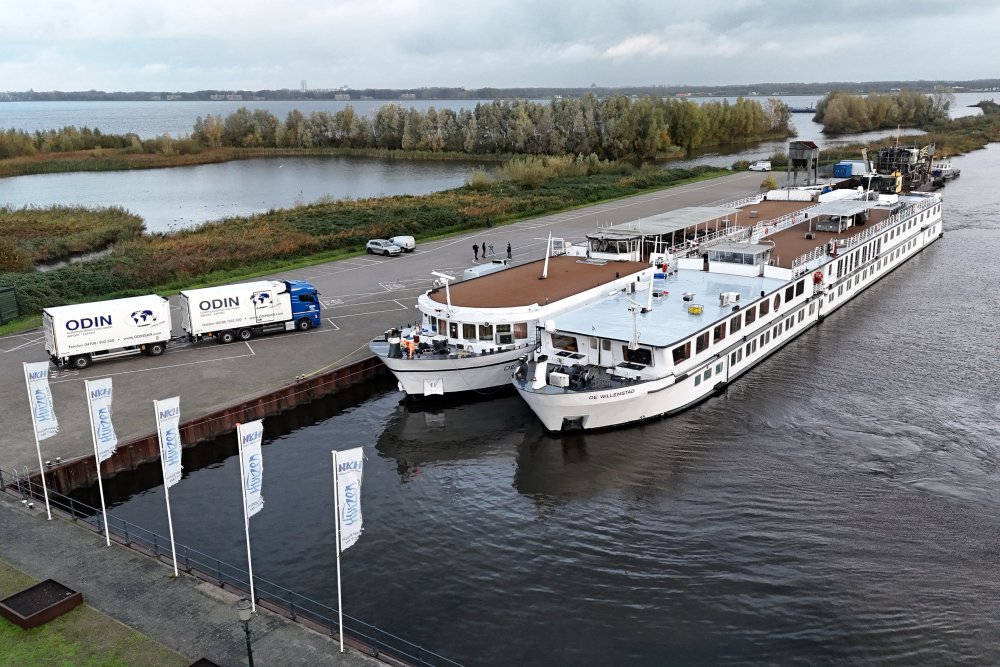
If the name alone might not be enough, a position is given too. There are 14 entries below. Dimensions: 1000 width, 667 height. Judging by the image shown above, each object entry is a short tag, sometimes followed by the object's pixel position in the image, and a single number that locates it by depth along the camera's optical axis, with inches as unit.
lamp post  682.2
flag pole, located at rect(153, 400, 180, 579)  908.6
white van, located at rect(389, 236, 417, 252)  2736.2
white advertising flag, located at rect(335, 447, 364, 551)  793.2
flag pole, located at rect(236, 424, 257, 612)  844.6
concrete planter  823.7
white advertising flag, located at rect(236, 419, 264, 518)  834.3
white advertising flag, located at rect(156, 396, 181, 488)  919.7
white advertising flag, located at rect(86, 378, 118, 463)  983.6
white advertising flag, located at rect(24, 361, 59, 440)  1066.1
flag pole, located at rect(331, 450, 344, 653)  784.9
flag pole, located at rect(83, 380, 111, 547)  980.6
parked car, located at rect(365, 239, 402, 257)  2694.4
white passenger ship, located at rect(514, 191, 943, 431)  1355.8
